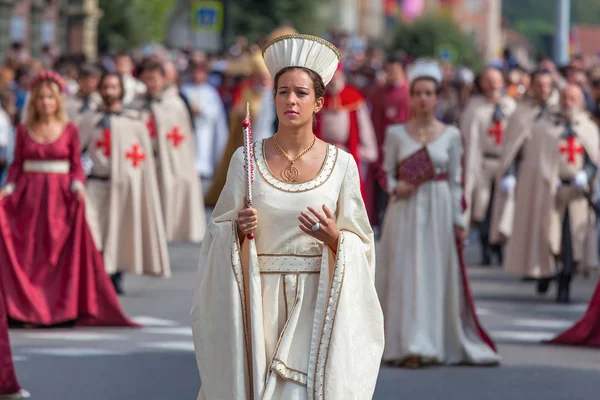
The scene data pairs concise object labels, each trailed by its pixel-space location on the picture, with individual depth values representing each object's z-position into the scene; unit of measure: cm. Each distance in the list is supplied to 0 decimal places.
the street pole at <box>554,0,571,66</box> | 2950
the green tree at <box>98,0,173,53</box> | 5012
